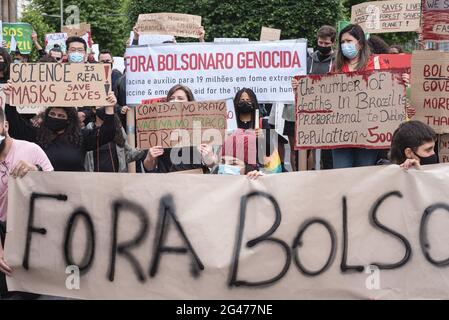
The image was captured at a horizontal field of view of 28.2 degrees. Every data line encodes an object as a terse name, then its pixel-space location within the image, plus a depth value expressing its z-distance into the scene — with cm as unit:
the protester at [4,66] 756
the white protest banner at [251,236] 500
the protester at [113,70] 992
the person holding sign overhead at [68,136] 634
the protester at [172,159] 666
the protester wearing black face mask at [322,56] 857
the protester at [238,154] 602
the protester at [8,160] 557
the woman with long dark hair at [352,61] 720
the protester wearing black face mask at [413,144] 544
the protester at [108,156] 740
